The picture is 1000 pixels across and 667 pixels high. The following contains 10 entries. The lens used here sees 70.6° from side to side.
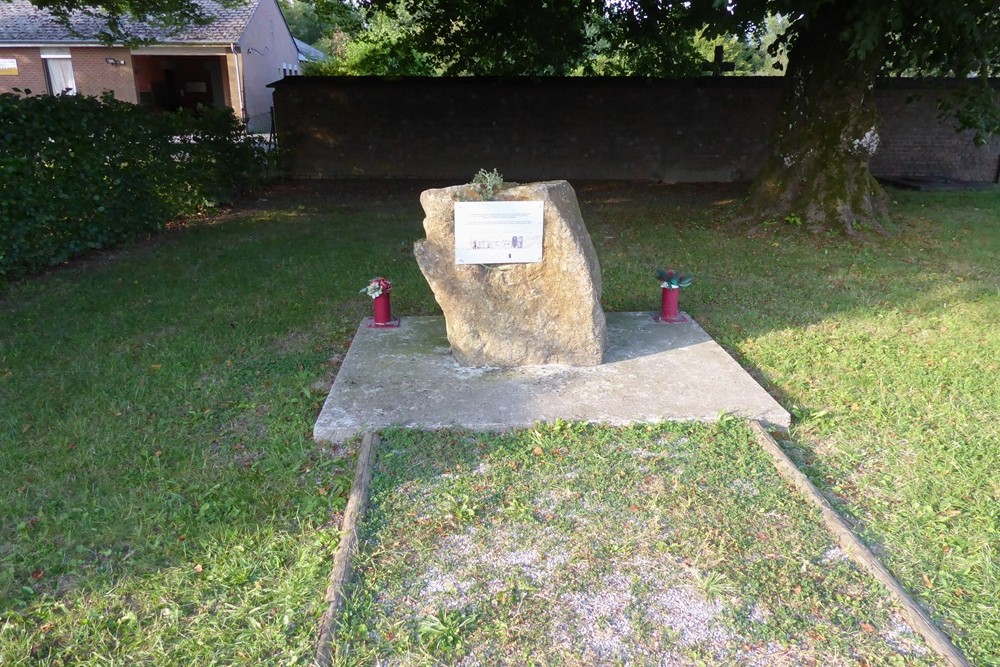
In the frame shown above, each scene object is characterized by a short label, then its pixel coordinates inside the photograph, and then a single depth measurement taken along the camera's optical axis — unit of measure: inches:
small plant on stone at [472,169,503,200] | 193.3
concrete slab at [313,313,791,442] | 171.2
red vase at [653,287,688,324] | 238.2
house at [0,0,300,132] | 978.7
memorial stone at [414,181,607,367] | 194.2
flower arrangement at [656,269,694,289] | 236.1
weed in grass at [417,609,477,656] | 104.4
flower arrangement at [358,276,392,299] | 230.1
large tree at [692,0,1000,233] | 347.9
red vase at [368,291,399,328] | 233.9
